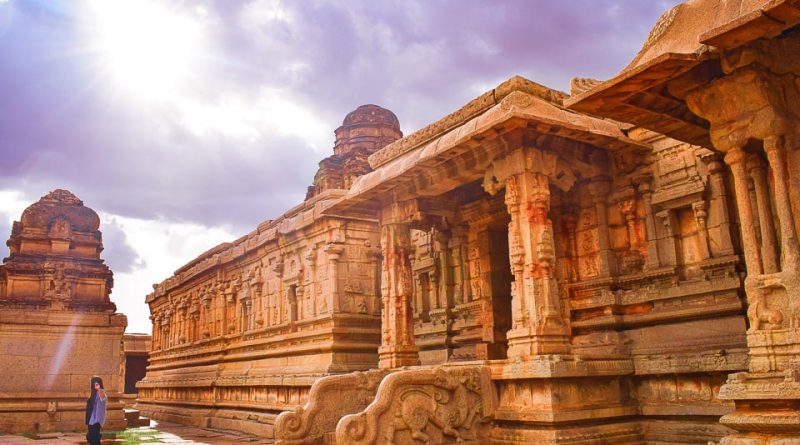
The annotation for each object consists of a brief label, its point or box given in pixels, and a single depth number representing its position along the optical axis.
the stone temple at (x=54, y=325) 16.20
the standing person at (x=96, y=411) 12.22
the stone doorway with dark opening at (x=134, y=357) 36.41
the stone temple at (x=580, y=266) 6.32
